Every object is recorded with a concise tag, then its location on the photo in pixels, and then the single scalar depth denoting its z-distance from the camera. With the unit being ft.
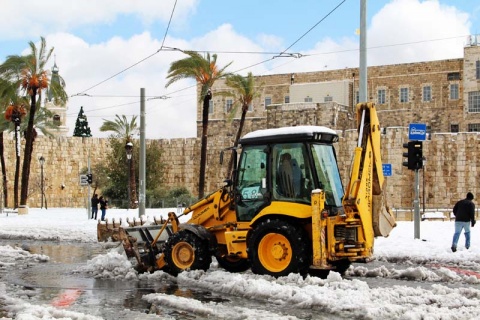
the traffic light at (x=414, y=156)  58.75
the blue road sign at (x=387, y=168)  69.86
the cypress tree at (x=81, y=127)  291.17
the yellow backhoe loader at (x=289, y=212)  33.47
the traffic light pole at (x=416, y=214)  58.49
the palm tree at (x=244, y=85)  121.70
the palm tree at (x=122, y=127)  147.02
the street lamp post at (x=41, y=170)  156.75
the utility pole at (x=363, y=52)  53.26
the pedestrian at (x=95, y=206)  99.91
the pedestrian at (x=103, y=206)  97.31
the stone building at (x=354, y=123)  144.87
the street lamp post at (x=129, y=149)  111.43
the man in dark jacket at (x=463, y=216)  51.08
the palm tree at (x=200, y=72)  108.78
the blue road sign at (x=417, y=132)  60.13
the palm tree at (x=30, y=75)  111.75
